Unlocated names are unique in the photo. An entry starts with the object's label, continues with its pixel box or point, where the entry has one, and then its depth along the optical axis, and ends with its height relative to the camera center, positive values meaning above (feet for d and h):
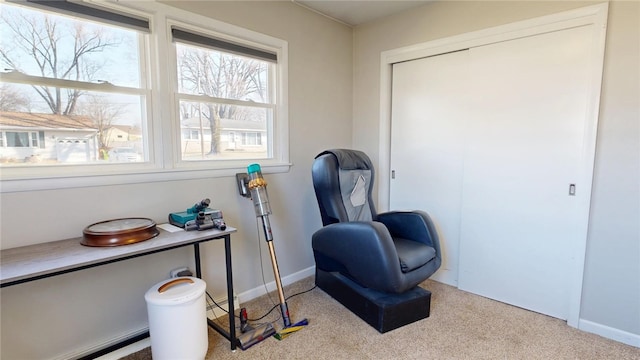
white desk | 4.11 -1.56
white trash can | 5.13 -2.82
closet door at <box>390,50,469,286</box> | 8.77 +0.29
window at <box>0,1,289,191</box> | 5.22 +1.16
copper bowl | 5.00 -1.36
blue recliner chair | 6.51 -2.28
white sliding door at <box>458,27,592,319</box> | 6.97 -0.48
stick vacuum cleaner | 6.84 -1.51
